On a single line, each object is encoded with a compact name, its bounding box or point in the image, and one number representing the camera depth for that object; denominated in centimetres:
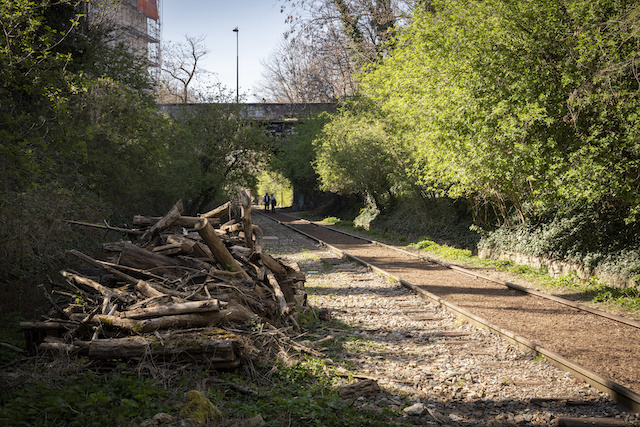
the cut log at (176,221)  1039
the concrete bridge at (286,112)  4401
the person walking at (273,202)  5719
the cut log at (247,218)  1009
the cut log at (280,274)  935
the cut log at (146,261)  788
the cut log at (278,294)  787
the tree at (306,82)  4956
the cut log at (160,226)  976
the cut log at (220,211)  1153
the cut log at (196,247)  864
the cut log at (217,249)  860
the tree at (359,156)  2540
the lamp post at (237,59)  6262
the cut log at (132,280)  701
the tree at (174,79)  5522
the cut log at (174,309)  619
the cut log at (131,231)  1012
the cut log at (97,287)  685
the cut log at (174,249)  841
